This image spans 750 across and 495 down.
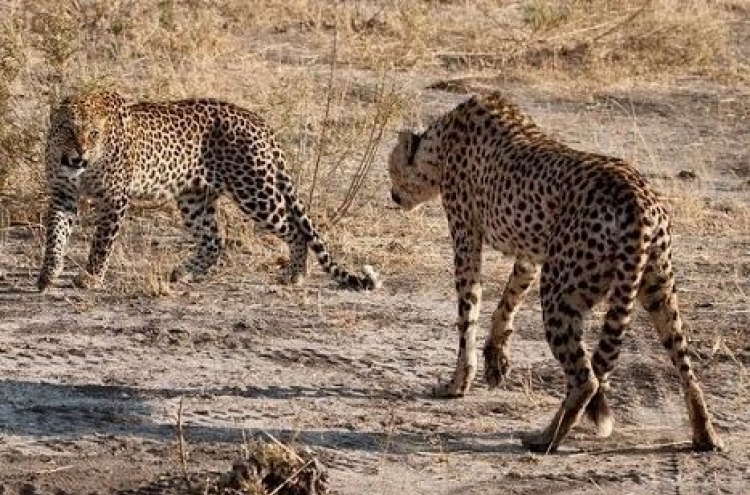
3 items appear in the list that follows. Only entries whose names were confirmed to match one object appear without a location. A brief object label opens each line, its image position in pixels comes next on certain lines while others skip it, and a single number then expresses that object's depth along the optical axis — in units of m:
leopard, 22.03
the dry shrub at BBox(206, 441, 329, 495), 14.97
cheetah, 16.53
